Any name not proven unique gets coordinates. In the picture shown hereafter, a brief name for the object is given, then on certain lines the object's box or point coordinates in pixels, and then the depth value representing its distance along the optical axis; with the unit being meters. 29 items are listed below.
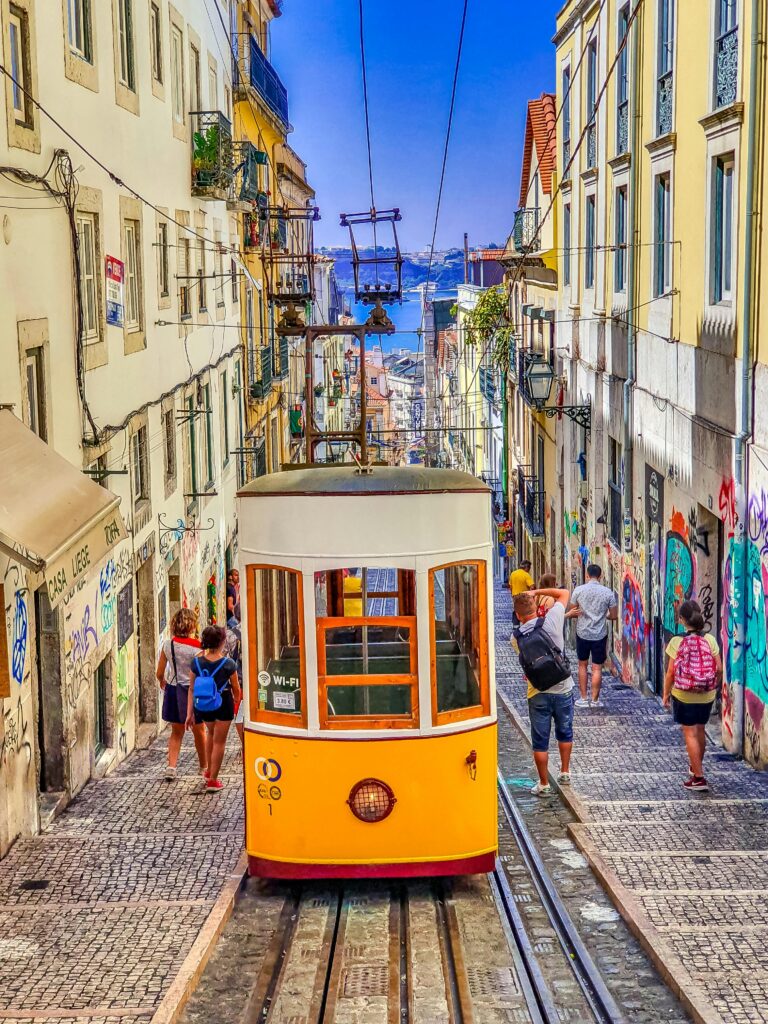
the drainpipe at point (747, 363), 11.34
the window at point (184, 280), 19.56
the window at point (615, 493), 19.05
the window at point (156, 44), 17.62
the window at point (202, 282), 21.62
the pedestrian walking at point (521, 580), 18.16
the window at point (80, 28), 12.54
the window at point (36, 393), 10.78
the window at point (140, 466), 15.32
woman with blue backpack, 10.27
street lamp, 24.56
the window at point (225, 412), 24.28
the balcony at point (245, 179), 24.66
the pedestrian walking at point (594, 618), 14.58
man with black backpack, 9.89
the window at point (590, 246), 21.58
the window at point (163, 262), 17.62
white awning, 7.66
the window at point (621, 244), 18.44
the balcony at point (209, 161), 20.48
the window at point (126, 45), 15.19
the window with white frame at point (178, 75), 19.23
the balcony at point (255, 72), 28.28
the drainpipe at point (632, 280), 17.17
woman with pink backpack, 9.98
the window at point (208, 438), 21.64
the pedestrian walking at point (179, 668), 10.73
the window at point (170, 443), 17.75
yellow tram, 8.05
